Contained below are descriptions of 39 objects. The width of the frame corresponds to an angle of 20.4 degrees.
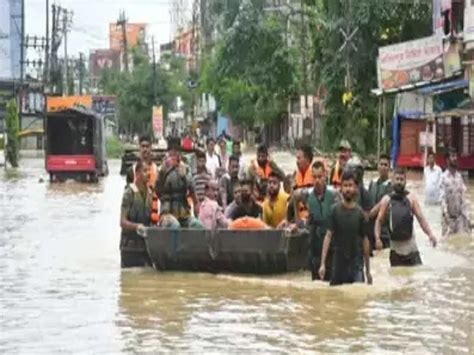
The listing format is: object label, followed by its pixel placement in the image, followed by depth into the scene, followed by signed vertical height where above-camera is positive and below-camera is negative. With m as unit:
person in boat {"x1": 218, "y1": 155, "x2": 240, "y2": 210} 18.66 -0.81
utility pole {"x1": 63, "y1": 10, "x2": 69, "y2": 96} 104.36 +6.03
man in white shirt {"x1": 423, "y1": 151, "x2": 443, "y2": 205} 28.23 -1.15
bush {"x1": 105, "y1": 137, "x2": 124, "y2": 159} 77.12 -1.06
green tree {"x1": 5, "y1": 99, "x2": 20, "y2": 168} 60.28 -0.33
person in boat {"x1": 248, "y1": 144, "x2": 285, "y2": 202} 17.33 -0.53
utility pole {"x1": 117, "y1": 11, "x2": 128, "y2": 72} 123.69 +9.57
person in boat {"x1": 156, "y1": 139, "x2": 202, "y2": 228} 16.16 -0.75
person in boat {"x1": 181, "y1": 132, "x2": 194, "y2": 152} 32.89 -0.40
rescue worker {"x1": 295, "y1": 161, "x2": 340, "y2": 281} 13.80 -0.83
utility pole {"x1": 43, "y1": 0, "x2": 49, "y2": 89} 95.36 +4.79
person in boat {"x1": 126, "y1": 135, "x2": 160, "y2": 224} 16.33 -0.54
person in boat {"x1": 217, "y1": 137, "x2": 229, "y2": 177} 21.09 -0.50
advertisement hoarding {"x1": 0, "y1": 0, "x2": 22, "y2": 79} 97.69 +7.01
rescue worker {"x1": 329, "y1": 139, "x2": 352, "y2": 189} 17.28 -0.48
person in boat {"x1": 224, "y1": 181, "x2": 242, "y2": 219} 16.48 -0.89
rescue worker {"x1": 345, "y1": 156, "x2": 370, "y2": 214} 16.20 -0.81
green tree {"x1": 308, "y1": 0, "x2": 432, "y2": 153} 53.62 +3.49
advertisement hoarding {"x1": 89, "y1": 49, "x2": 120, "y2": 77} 189.86 +10.11
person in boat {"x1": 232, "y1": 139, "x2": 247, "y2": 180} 17.58 -0.44
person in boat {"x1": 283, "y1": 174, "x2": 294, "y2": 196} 16.73 -0.70
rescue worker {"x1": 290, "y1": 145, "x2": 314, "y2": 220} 15.67 -0.48
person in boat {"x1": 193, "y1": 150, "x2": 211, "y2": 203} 17.77 -0.65
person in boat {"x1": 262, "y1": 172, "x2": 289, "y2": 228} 16.14 -0.94
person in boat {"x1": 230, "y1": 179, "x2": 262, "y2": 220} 16.44 -0.96
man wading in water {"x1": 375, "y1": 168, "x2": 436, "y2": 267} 15.02 -1.04
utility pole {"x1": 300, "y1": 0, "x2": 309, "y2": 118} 64.69 +4.02
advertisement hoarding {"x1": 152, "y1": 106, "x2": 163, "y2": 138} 92.50 +0.64
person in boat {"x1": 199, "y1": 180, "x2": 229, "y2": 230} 16.61 -1.07
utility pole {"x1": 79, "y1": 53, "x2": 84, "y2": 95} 127.75 +6.43
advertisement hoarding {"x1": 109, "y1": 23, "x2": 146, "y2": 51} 161.05 +14.02
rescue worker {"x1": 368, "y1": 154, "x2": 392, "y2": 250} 16.67 -0.75
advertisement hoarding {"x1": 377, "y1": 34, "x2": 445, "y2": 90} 44.72 +2.33
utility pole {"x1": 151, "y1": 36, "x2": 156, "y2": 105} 106.77 +4.46
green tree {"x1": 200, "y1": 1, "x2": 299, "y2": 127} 68.44 +4.04
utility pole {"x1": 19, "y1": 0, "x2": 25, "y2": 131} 93.91 +5.88
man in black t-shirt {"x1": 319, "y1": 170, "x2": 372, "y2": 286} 12.75 -1.01
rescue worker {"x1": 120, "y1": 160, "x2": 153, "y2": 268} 16.08 -0.91
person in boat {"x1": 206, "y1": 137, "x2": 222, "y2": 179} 21.77 -0.49
